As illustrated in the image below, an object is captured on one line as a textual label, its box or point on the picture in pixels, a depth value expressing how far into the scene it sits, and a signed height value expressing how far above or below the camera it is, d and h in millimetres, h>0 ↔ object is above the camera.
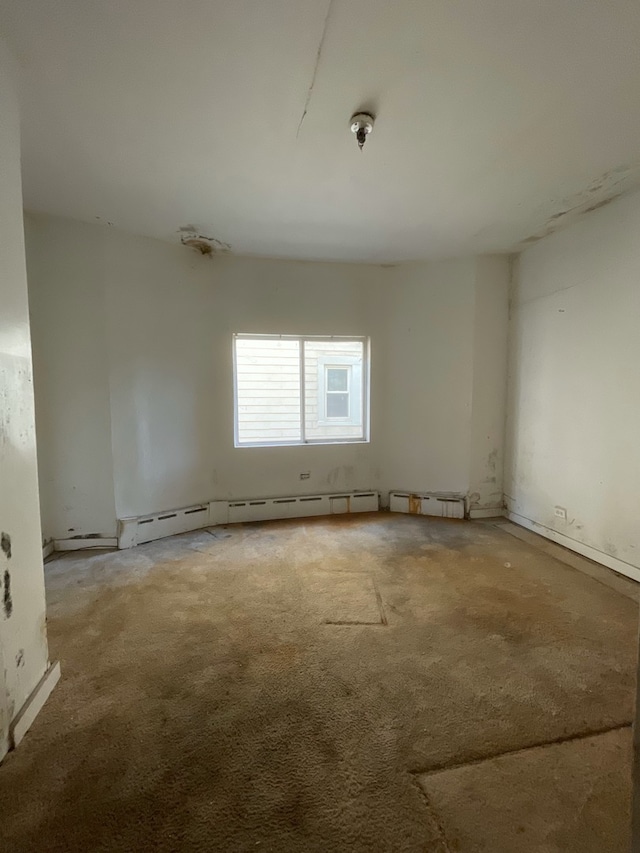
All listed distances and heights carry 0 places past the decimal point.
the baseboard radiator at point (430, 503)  3750 -1094
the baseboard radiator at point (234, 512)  3121 -1104
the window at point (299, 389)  3721 +135
